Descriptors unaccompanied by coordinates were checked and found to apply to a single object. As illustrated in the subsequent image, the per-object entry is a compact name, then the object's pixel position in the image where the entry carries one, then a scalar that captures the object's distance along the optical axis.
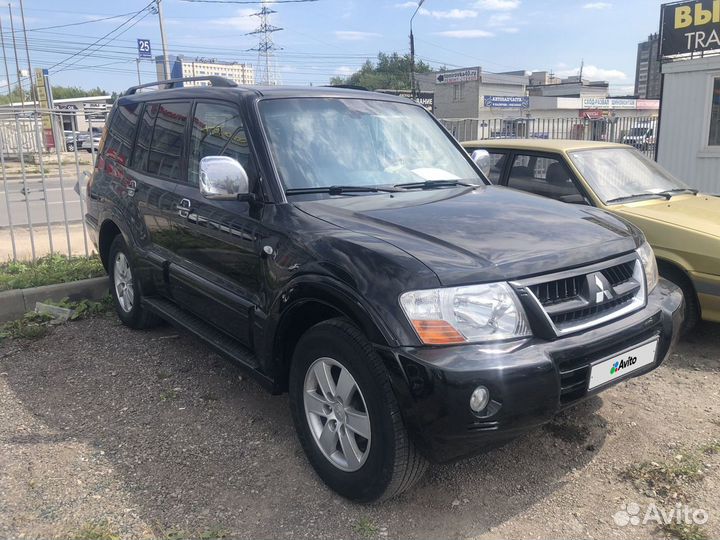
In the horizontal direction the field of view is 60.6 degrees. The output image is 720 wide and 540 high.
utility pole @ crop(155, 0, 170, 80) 33.66
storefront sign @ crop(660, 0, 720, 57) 10.52
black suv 2.50
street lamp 32.88
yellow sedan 4.59
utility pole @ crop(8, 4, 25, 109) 45.99
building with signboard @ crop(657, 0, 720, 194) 10.48
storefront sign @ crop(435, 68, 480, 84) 56.19
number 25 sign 32.41
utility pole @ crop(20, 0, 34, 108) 36.66
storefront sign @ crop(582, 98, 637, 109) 43.34
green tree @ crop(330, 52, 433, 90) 102.06
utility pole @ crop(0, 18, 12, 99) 42.57
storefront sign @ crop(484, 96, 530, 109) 46.02
